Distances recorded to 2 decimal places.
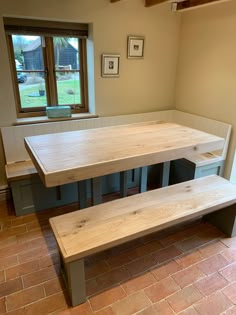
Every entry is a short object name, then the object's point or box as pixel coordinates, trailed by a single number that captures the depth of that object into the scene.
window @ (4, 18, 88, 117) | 2.63
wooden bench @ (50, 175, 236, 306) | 1.54
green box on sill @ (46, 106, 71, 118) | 2.88
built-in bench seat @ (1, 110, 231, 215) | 2.50
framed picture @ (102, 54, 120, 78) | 2.92
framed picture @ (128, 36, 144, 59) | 3.00
